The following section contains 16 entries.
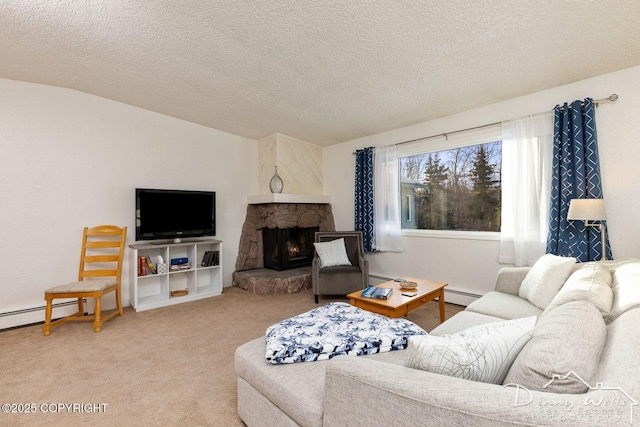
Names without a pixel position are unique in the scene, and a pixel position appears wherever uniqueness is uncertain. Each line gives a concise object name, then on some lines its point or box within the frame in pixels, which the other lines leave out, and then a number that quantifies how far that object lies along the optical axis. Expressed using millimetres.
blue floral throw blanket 1417
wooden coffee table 2316
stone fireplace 4043
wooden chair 2715
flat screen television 3523
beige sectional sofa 620
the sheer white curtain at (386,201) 4090
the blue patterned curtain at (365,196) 4305
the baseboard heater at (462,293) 3349
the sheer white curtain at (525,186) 2887
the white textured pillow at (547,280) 1997
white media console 3447
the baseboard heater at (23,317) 2857
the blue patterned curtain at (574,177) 2570
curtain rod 2519
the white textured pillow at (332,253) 3789
